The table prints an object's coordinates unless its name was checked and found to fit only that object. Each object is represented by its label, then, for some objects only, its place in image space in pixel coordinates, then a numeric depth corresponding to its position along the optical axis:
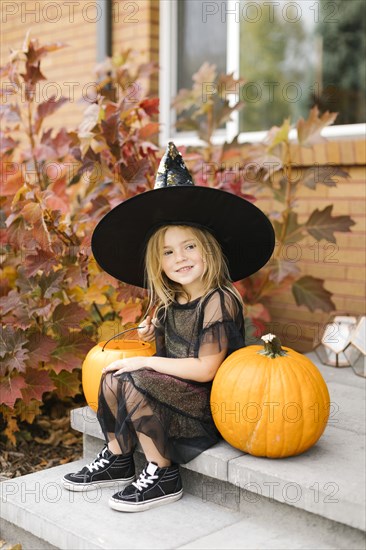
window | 5.15
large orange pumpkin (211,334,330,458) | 2.43
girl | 2.57
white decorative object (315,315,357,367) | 3.86
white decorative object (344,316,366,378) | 3.72
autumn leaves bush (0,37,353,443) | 3.29
